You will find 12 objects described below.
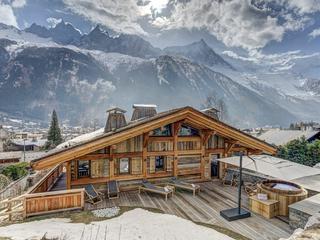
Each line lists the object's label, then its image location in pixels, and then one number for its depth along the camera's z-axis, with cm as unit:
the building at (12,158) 4302
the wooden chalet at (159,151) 1077
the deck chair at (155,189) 1062
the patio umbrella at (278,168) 869
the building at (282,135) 3563
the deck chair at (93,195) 998
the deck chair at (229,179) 1272
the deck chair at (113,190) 1070
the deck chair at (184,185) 1120
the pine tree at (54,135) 5444
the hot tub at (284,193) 894
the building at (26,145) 6657
